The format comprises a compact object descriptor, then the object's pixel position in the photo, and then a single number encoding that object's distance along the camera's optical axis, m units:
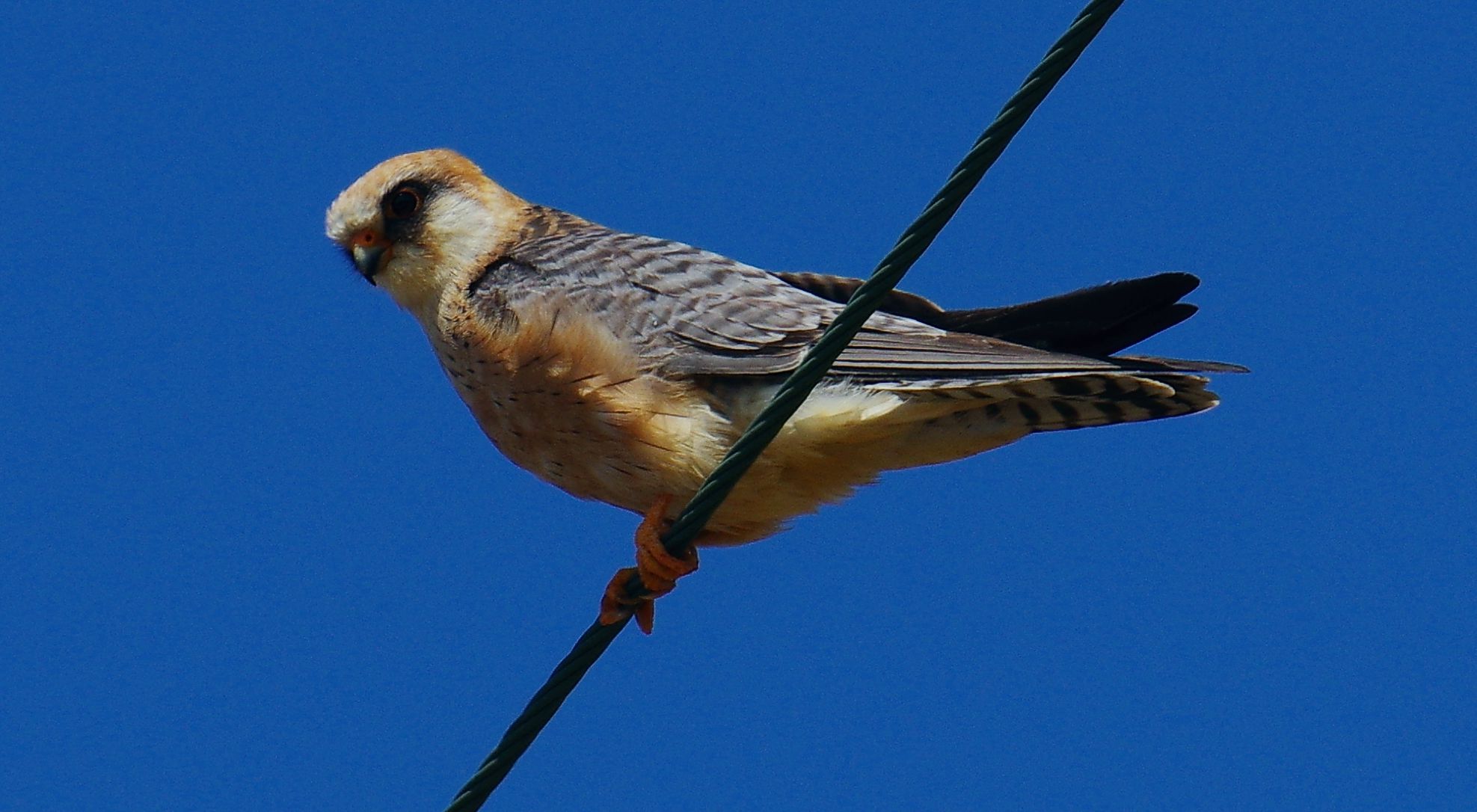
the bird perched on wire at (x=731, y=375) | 9.19
